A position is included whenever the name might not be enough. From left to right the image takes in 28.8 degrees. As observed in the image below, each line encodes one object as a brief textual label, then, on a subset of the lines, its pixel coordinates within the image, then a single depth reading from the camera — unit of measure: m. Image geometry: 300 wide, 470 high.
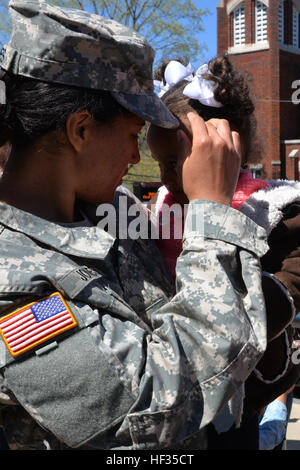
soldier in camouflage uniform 1.31
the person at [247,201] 1.68
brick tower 26.45
